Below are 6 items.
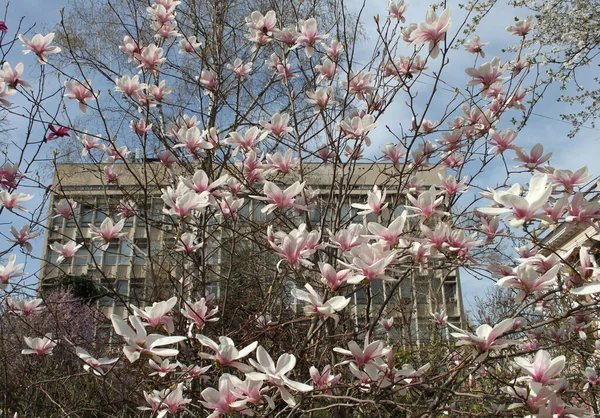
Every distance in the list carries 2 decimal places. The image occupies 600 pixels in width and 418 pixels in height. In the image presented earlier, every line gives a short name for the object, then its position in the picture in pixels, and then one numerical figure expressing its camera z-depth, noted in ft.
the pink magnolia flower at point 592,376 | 6.32
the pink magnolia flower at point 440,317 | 9.12
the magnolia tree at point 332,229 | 4.09
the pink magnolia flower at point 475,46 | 7.88
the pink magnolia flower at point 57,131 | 7.61
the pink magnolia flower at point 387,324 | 9.87
